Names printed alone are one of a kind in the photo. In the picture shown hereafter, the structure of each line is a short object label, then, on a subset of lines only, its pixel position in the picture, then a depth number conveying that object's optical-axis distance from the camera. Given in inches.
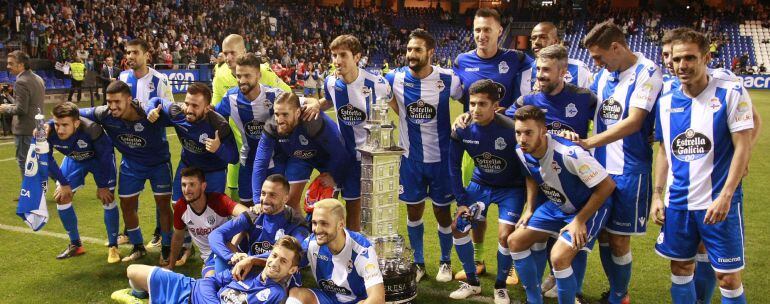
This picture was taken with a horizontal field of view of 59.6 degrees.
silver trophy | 190.7
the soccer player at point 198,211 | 223.9
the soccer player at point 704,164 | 154.3
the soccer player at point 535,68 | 222.8
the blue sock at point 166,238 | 246.8
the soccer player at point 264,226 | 199.5
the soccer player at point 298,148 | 219.0
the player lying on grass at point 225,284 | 177.0
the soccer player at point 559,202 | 174.2
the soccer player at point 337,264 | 173.5
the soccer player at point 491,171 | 199.5
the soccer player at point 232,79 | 278.5
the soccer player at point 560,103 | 190.2
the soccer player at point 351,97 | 233.1
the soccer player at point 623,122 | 182.7
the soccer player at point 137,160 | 246.1
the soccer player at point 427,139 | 225.8
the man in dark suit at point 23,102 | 331.9
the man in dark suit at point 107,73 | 729.3
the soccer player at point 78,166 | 239.5
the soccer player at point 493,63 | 225.6
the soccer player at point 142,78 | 283.6
